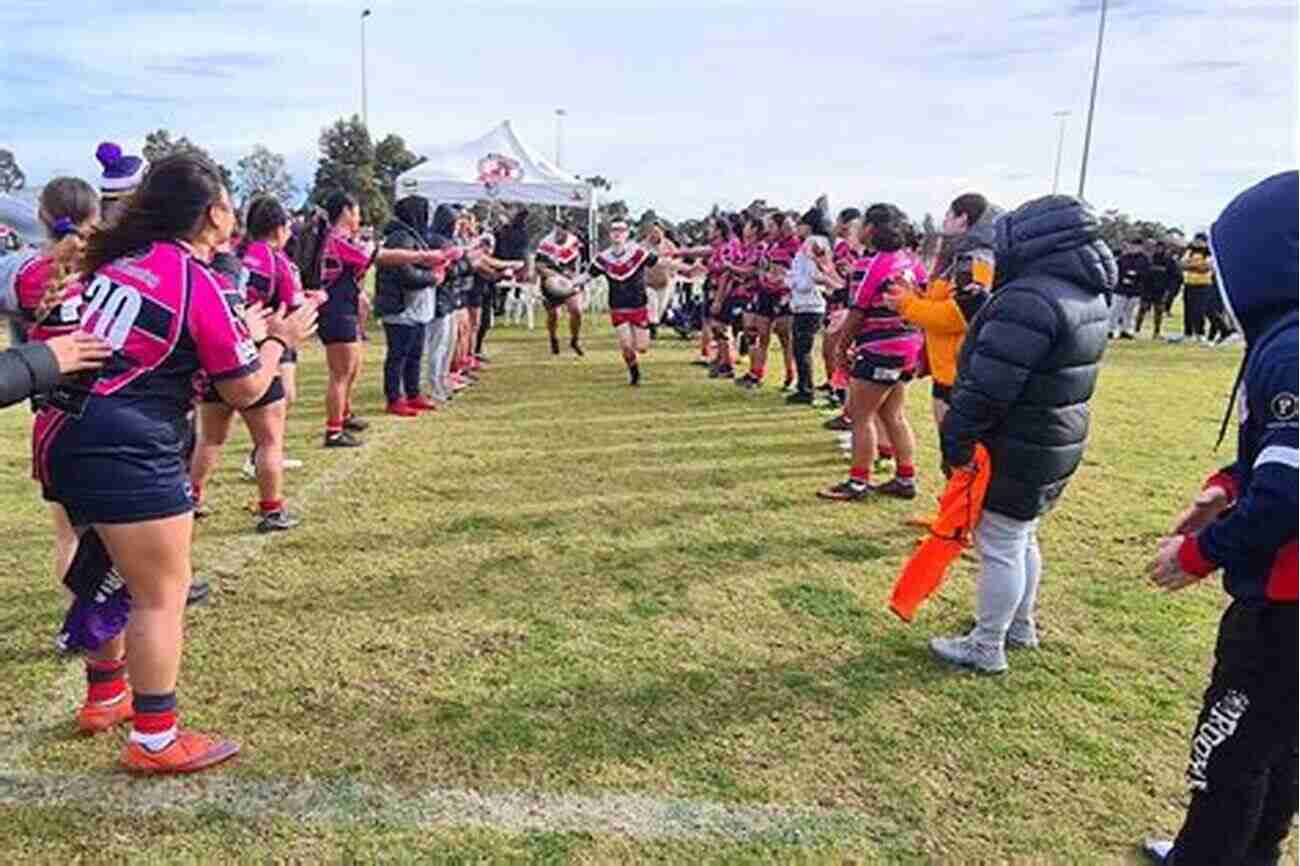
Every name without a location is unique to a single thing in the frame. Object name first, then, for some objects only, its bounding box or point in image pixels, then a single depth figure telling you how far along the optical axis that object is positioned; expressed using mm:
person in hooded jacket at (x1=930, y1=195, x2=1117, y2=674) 3717
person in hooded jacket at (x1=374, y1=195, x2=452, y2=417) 8430
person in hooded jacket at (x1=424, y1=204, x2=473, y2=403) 9656
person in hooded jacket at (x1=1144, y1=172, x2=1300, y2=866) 2082
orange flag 3928
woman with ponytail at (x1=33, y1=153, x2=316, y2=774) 2889
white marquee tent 18188
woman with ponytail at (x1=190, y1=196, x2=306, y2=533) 5324
